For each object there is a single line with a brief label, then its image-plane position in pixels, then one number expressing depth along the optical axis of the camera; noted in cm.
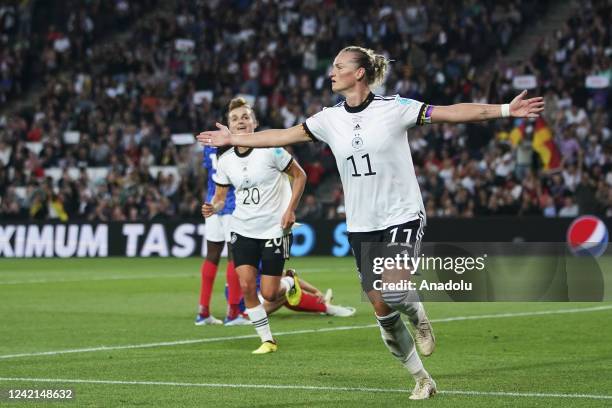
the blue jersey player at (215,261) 1466
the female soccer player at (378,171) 884
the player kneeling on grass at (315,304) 1517
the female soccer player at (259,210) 1209
